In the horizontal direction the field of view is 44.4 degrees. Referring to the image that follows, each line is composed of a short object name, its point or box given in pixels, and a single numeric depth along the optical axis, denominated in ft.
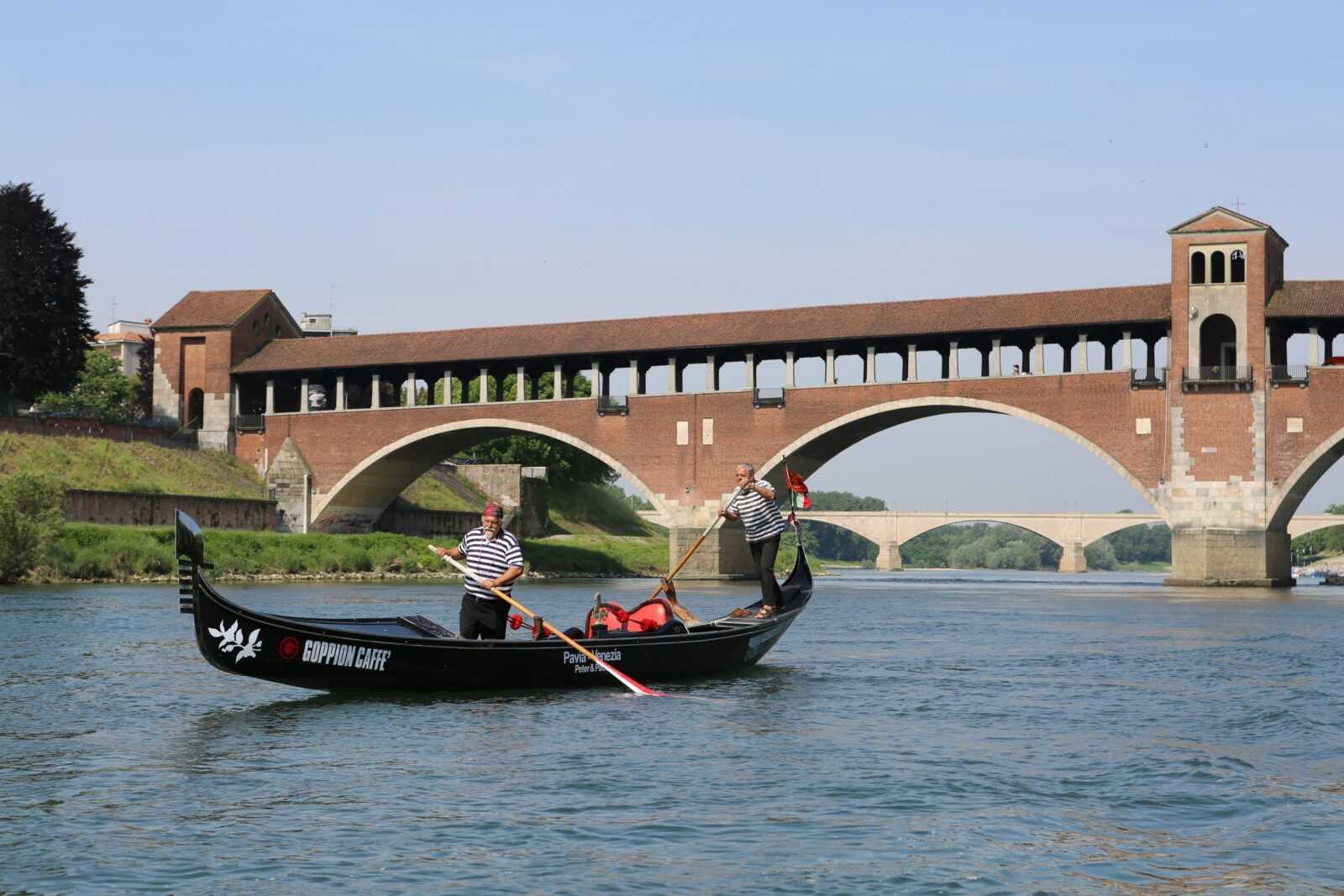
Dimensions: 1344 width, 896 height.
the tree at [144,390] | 300.42
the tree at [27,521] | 143.43
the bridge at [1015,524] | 328.70
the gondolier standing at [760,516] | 68.08
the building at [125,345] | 435.94
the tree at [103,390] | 281.13
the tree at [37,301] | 209.26
